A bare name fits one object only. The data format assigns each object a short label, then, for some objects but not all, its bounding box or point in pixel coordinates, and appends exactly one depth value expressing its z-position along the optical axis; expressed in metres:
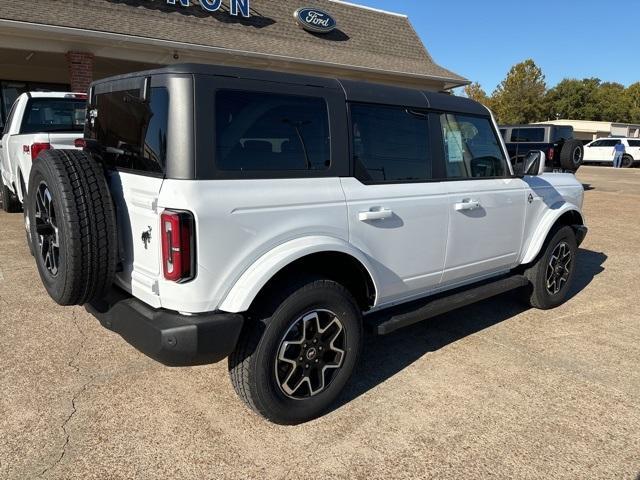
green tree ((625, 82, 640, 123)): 65.38
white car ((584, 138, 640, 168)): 27.84
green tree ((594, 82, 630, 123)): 66.19
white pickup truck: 7.23
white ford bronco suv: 2.41
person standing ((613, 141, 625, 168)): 27.64
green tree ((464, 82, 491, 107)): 59.72
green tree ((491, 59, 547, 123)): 54.38
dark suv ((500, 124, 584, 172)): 15.42
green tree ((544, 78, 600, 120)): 66.44
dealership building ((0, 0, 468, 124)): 10.26
